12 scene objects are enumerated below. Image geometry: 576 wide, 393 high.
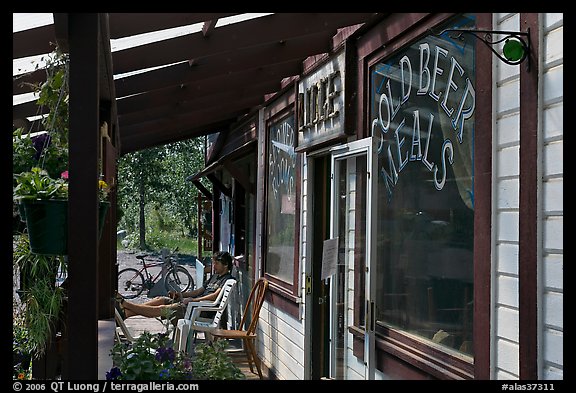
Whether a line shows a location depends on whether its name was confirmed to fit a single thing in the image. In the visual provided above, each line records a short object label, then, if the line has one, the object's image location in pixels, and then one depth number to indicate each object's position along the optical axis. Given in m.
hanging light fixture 2.93
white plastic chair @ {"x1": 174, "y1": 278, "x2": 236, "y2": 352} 8.12
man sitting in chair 8.97
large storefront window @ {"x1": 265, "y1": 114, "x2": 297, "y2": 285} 7.24
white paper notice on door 5.41
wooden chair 8.14
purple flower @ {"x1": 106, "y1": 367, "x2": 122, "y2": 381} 3.27
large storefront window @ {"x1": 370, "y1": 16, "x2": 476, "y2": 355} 3.51
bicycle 14.49
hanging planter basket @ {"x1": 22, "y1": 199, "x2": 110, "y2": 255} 2.88
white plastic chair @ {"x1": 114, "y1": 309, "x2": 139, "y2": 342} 6.77
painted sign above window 5.41
